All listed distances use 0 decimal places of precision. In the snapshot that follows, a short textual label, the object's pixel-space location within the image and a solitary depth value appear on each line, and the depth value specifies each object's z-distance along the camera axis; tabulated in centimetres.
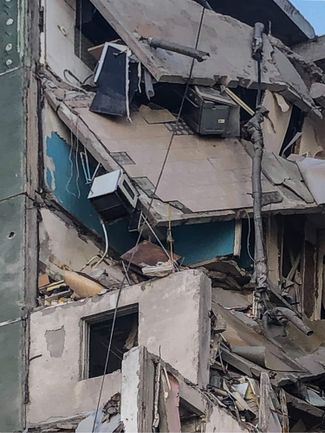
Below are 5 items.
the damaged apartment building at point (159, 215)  1598
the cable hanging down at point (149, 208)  1611
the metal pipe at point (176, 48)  1862
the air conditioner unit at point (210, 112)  1914
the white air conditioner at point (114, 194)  1731
